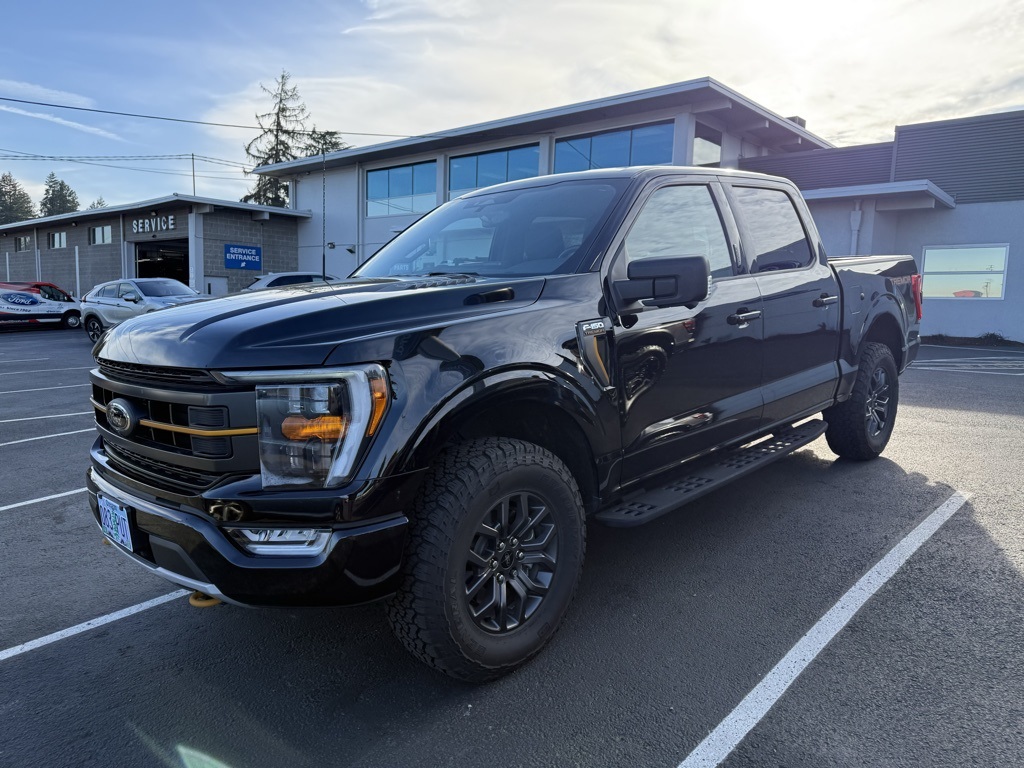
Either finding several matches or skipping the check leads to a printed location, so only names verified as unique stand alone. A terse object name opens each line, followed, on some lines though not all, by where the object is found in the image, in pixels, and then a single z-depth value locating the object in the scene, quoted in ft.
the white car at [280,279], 52.49
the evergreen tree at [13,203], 343.87
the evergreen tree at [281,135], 171.32
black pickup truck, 7.24
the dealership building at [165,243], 88.28
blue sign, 90.38
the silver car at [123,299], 56.18
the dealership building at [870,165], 60.13
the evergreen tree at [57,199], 354.33
